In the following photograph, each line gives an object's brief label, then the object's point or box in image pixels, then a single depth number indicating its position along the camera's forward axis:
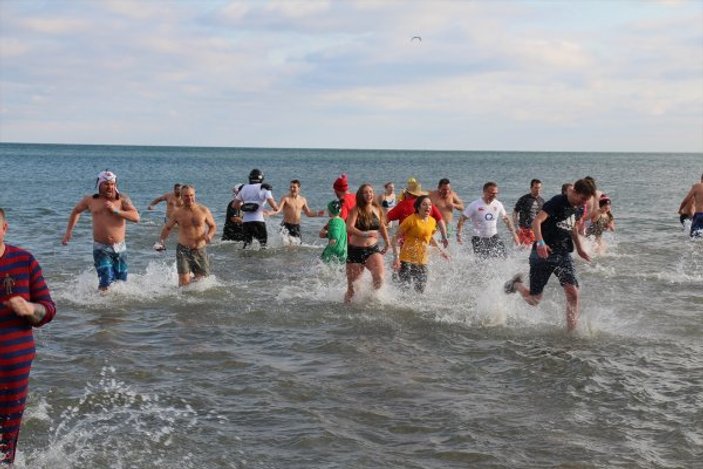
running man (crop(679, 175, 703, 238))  14.92
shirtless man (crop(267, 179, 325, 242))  15.71
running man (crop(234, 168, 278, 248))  15.09
